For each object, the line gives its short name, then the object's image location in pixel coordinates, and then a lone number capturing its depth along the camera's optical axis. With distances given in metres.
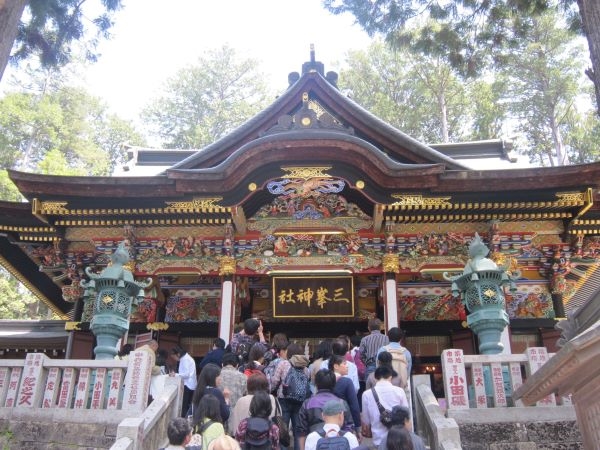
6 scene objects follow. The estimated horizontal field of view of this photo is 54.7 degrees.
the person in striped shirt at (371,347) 6.62
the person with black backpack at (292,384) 5.52
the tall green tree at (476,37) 8.95
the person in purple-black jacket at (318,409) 4.65
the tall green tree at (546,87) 22.08
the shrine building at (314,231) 9.62
